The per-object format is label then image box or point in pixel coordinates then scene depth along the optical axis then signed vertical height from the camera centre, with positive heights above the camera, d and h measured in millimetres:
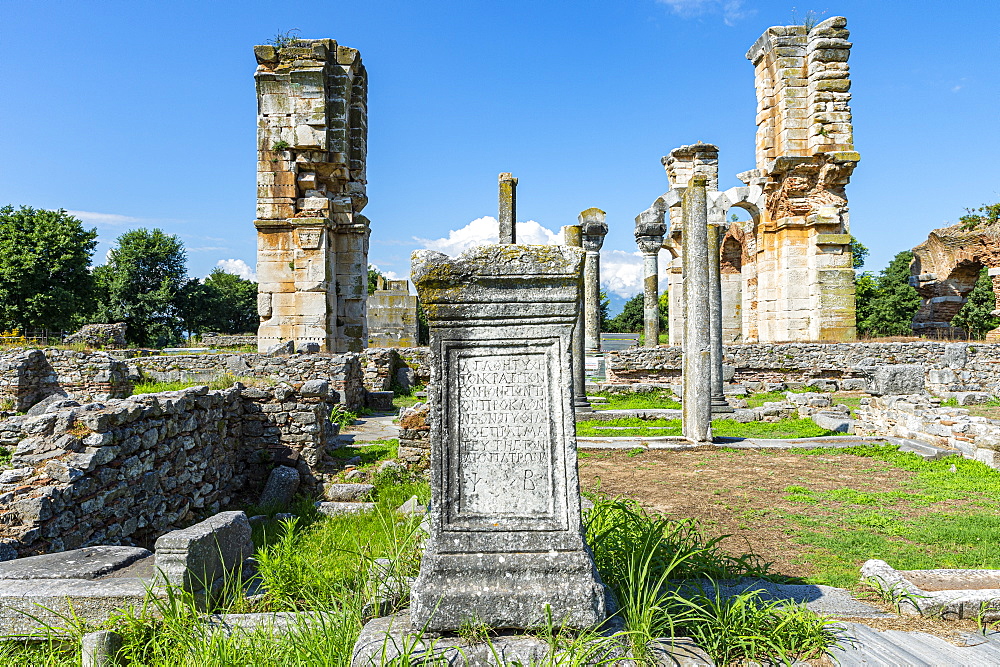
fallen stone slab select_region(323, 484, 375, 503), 6699 -1765
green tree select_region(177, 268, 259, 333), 47562 +2871
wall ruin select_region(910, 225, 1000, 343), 24328 +2439
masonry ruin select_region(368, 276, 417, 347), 29188 +1013
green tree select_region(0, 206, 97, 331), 32500 +4007
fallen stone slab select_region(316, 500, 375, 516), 6164 -1796
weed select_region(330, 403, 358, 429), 12016 -1669
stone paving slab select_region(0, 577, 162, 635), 3061 -1358
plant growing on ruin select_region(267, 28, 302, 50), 15258 +7530
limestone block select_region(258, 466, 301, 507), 6812 -1772
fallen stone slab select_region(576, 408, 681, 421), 12203 -1714
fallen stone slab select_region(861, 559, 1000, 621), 3246 -1513
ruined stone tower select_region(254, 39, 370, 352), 15094 +4046
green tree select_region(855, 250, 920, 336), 34062 +1338
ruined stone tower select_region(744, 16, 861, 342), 18344 +4882
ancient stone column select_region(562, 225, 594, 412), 11977 -727
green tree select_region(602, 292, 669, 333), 51812 +1133
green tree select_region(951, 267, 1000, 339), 30434 +755
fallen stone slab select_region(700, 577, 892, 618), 3288 -1552
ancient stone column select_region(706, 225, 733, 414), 11414 +303
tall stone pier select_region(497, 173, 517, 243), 12125 +2572
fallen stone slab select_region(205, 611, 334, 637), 2795 -1442
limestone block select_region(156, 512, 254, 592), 3307 -1259
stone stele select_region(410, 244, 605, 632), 2795 -360
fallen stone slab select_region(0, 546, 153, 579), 3344 -1306
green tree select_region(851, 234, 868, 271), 58641 +7324
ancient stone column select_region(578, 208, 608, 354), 16328 +2263
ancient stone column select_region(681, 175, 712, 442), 9477 +145
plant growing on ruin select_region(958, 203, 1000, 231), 24483 +4364
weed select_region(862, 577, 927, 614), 3320 -1535
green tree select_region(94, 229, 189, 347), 42188 +3905
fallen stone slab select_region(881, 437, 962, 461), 8211 -1756
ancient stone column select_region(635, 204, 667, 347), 21719 +2674
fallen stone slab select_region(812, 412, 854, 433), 10414 -1689
